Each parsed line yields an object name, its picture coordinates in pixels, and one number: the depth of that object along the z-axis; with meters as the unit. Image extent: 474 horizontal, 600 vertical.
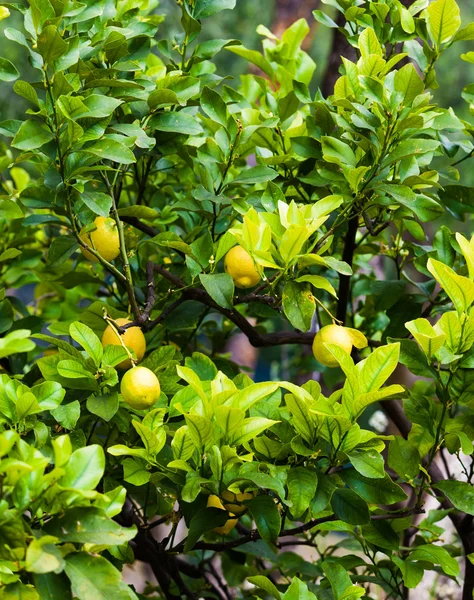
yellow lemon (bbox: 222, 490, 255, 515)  2.91
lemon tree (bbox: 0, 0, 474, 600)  2.78
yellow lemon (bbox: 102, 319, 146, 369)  3.02
